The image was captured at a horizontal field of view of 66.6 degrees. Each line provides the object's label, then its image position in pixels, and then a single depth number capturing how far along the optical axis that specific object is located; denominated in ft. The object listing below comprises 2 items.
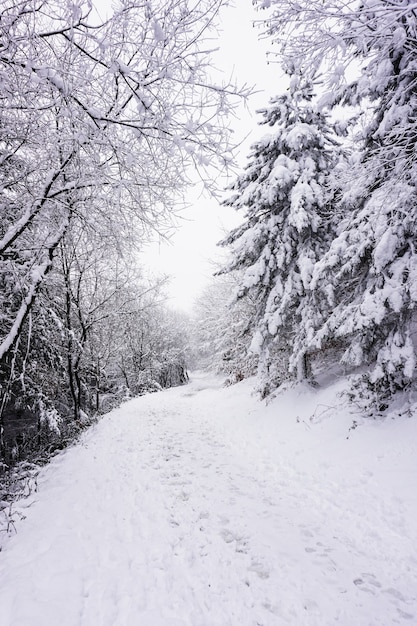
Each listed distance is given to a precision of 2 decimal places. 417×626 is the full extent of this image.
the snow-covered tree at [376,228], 13.27
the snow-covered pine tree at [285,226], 29.53
